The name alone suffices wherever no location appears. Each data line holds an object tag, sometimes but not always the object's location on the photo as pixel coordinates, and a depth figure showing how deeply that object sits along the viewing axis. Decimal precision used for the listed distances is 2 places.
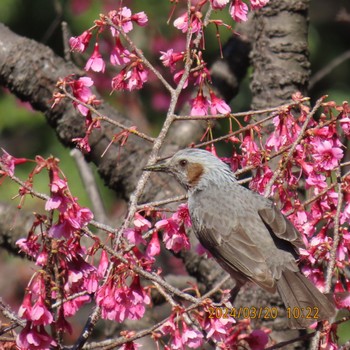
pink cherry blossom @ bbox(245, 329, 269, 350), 7.63
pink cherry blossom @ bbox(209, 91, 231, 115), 8.11
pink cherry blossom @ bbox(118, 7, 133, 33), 7.80
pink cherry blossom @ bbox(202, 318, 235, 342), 6.95
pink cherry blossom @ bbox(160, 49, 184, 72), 7.90
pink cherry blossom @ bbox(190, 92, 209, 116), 8.16
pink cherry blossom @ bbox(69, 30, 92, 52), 7.89
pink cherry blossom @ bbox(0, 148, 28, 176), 6.84
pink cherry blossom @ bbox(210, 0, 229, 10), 7.58
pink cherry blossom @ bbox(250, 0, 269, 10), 7.89
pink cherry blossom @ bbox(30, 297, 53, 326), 6.16
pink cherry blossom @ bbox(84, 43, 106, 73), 8.04
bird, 8.17
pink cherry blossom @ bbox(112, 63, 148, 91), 7.78
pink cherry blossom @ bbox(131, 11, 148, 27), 7.79
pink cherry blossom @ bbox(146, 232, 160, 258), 7.54
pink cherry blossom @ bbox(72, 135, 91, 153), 7.63
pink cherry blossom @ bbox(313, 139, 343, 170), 7.43
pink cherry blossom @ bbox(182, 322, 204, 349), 6.89
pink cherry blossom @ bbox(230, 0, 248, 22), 7.87
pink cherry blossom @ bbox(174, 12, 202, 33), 7.63
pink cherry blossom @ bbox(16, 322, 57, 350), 6.25
